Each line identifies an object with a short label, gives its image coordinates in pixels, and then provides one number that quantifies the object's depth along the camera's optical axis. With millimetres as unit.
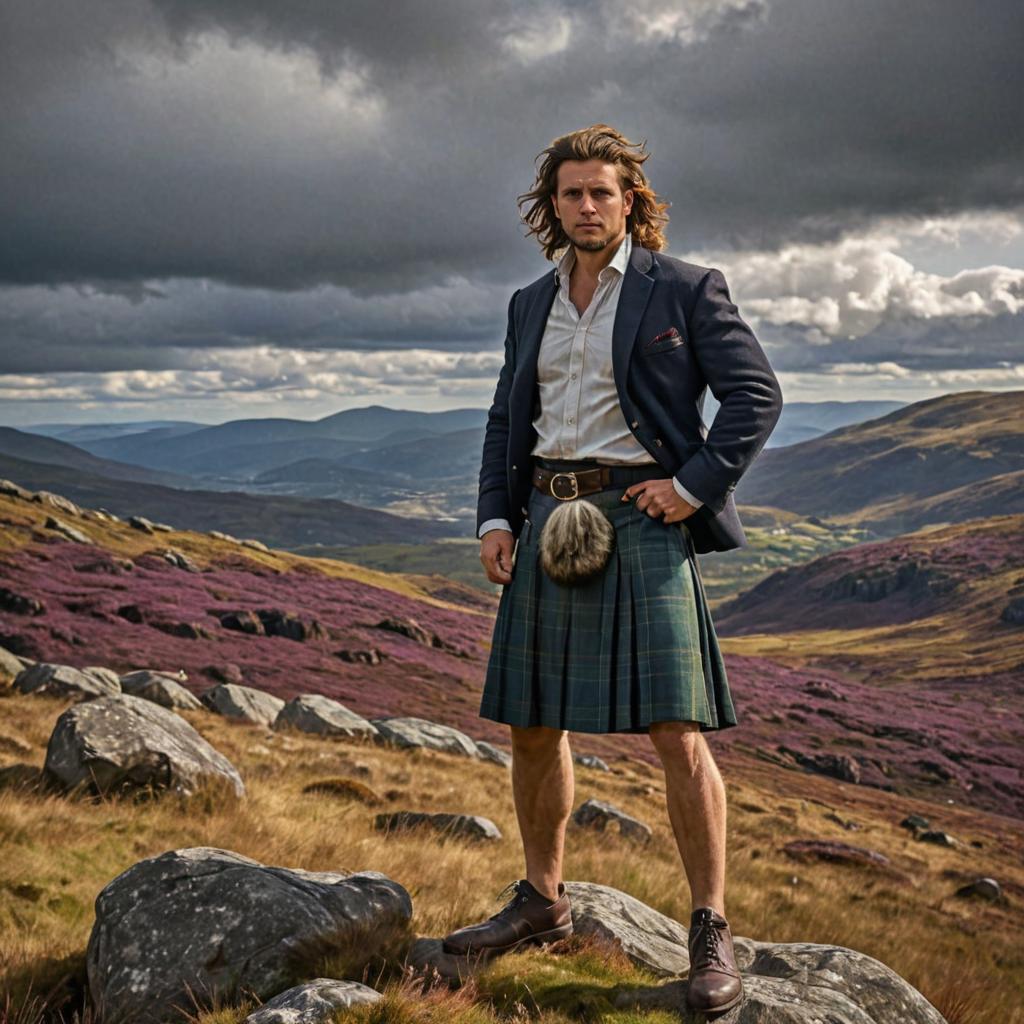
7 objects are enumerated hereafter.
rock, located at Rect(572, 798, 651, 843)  16344
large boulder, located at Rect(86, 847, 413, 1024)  4527
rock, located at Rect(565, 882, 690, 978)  5207
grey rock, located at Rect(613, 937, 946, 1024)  4309
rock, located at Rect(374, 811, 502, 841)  10266
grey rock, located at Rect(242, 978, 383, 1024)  3771
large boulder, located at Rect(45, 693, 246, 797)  8719
